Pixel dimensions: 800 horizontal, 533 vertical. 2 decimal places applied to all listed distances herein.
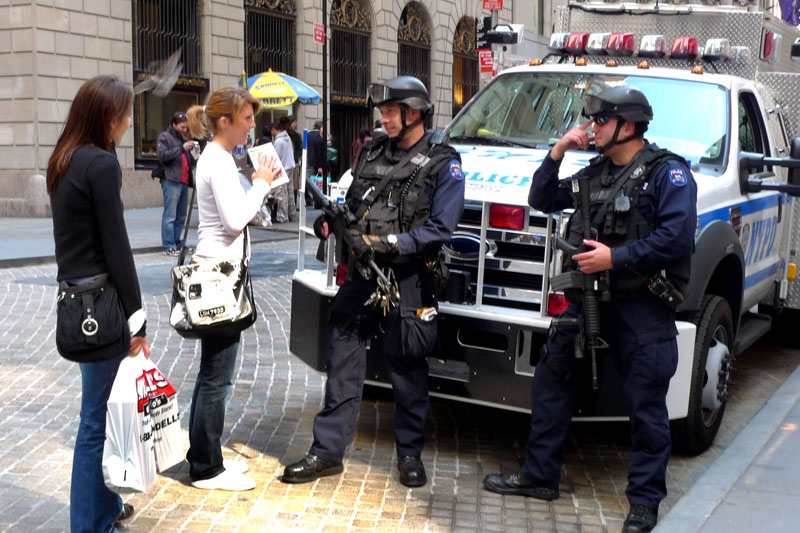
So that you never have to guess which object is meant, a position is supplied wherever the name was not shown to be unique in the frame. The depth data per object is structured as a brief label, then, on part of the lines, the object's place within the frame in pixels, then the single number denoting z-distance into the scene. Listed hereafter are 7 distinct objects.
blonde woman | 4.66
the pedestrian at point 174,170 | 14.17
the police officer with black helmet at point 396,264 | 4.90
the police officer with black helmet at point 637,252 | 4.53
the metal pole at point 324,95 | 20.20
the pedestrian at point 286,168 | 19.31
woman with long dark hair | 3.81
